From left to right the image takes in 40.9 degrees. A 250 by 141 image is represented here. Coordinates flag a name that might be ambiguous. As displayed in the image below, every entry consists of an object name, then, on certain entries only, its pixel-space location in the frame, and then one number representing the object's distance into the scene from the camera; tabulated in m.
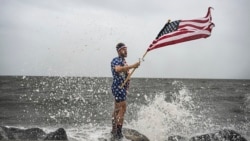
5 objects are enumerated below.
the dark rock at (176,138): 9.39
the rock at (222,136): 9.47
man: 7.94
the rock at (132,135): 8.47
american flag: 7.38
